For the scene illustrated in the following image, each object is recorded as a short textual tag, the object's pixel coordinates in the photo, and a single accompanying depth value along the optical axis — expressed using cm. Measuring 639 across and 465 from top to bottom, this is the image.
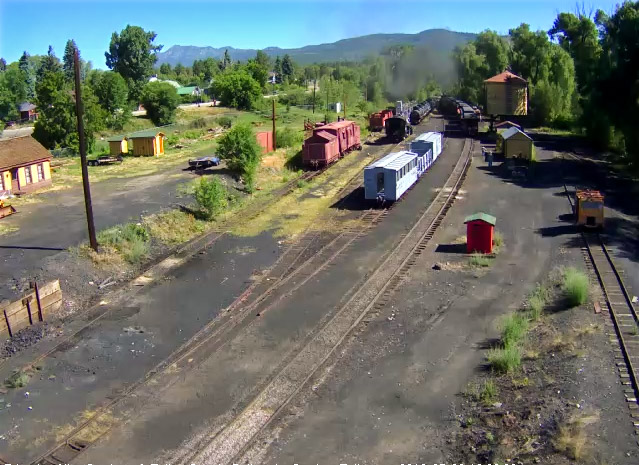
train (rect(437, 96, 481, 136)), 5584
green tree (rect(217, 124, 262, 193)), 3409
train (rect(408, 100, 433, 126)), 6525
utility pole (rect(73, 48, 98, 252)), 2062
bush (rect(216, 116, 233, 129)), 6453
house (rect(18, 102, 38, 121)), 9269
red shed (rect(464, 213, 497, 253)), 2250
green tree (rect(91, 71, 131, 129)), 6844
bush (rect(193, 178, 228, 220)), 2788
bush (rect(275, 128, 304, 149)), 4641
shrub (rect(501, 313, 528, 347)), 1541
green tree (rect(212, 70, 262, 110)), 8375
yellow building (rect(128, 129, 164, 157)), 4462
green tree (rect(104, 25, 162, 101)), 8988
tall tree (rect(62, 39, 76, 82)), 12390
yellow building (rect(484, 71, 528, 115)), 6181
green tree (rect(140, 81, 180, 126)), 6756
